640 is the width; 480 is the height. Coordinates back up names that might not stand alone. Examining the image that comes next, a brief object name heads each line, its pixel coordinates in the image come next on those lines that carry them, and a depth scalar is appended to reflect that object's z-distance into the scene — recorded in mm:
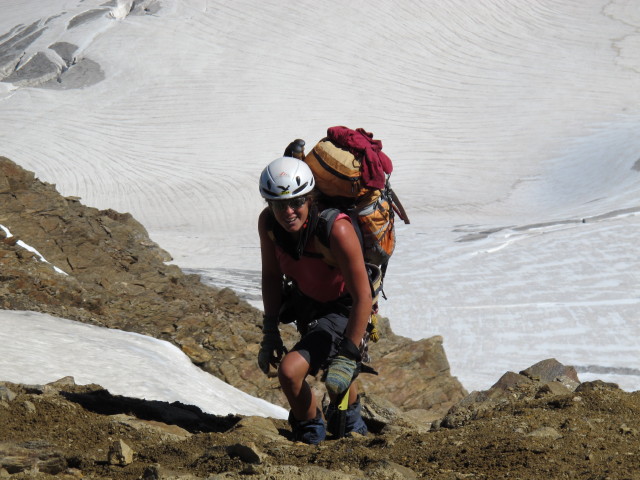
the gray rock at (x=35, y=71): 85750
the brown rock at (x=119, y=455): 10141
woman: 11250
